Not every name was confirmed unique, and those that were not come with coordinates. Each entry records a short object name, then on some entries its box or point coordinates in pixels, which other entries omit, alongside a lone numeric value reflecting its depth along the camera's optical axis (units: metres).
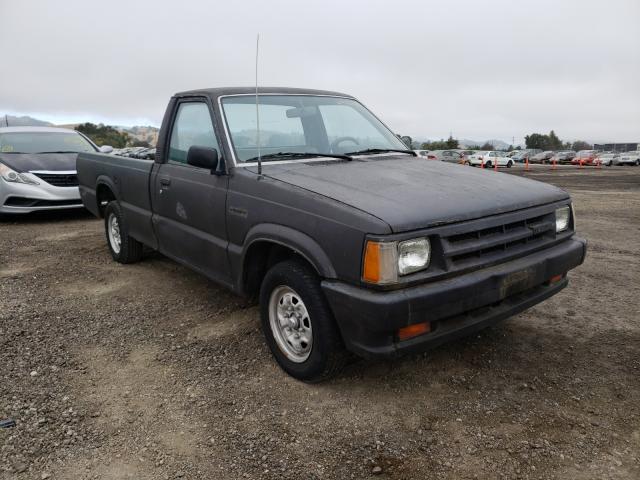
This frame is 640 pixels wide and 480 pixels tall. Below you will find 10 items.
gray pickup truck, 2.44
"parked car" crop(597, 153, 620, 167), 41.34
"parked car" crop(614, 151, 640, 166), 39.69
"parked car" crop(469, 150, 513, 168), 38.25
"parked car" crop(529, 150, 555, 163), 49.83
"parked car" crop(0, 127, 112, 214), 7.78
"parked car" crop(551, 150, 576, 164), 46.52
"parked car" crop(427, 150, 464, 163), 40.57
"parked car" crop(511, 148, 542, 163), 50.44
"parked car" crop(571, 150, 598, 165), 42.12
